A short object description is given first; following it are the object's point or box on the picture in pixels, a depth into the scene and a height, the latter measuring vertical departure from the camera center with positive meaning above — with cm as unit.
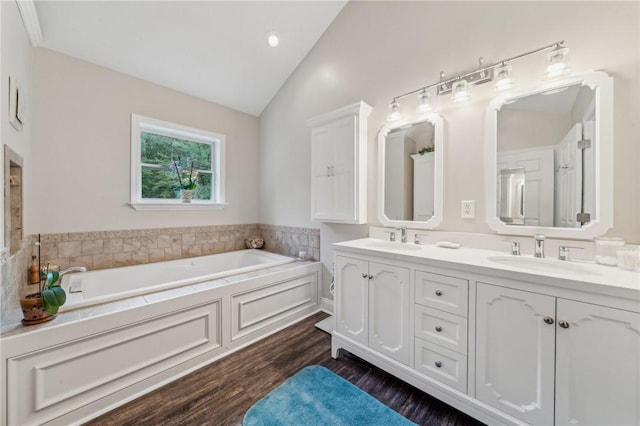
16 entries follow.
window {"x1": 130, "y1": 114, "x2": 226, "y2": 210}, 263 +56
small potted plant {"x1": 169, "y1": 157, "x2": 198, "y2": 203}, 298 +43
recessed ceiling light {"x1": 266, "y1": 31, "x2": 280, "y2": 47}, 247 +174
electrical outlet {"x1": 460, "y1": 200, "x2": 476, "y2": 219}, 177 +3
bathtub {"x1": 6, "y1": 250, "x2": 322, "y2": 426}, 129 -82
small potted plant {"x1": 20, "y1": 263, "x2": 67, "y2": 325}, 133 -51
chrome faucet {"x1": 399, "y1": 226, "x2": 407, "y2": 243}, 206 -17
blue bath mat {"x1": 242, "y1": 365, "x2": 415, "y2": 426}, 141 -117
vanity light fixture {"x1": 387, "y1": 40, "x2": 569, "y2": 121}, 140 +91
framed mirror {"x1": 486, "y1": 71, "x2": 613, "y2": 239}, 133 +33
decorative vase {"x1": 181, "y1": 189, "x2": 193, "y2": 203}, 298 +20
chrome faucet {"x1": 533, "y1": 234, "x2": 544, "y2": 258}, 143 -18
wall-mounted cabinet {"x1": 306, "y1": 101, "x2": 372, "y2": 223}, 230 +47
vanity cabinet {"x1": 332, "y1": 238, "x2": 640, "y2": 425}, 98 -58
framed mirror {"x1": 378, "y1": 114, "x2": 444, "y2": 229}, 194 +34
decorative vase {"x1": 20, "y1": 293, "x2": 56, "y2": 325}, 133 -54
